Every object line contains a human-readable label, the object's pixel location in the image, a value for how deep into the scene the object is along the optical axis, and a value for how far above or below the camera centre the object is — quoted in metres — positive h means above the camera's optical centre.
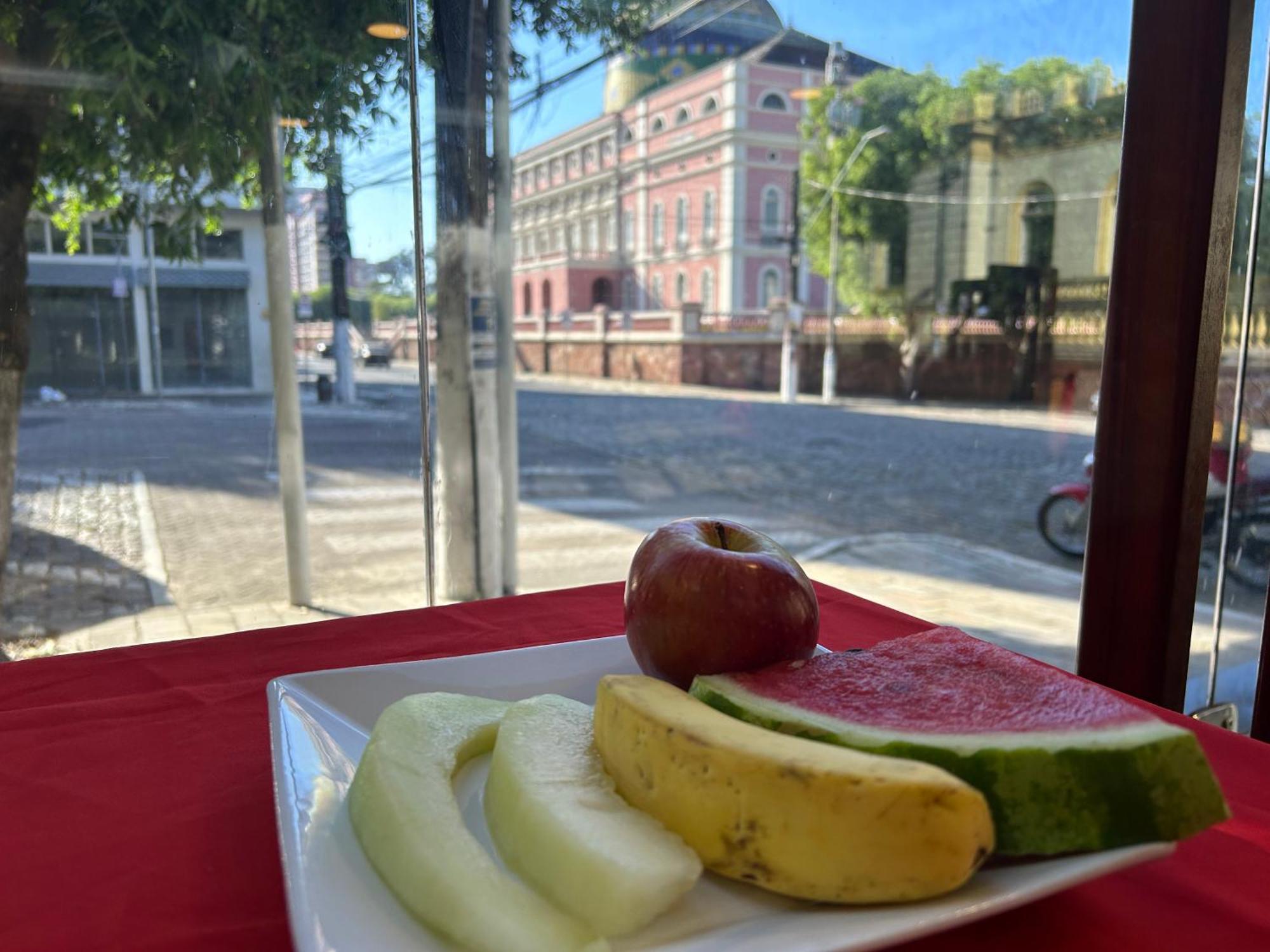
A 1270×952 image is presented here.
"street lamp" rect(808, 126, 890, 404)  19.72 +0.96
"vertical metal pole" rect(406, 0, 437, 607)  2.17 +0.06
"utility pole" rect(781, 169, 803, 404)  19.86 +0.12
